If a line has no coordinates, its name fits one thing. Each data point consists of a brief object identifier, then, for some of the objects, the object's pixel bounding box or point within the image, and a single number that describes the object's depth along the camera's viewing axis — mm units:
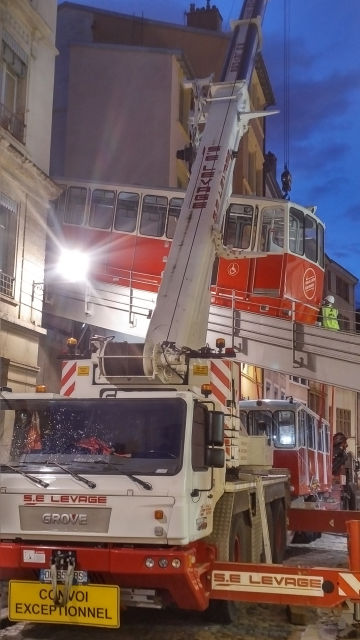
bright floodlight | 15672
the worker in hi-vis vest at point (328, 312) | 16216
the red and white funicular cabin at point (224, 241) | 15648
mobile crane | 5699
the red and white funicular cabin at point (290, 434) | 13637
